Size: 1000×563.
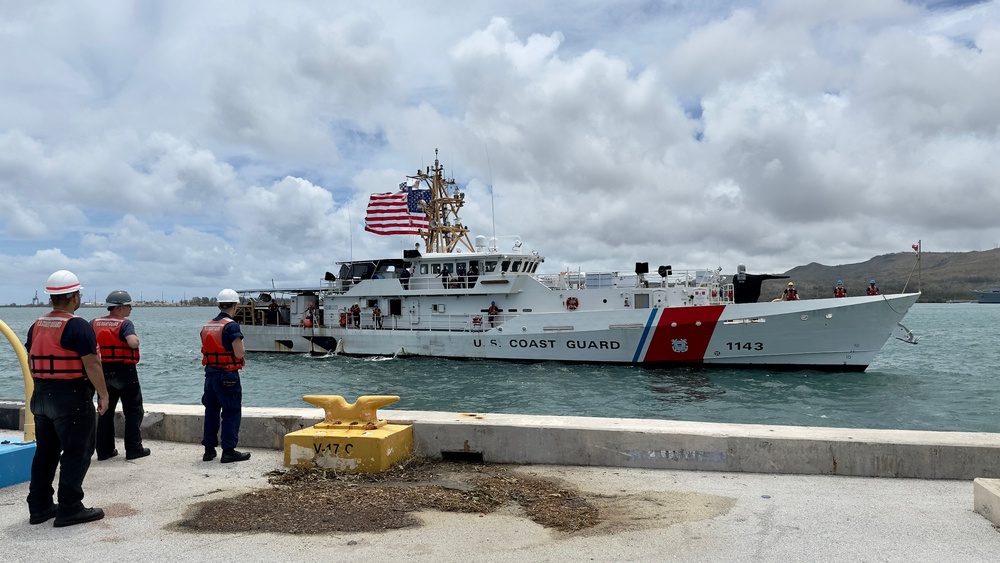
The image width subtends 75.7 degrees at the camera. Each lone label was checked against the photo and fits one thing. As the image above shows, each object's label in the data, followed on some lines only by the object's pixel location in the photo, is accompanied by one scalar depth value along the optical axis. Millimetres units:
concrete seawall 4395
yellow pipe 4468
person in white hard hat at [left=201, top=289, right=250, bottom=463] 5109
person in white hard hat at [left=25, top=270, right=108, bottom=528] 3713
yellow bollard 4590
